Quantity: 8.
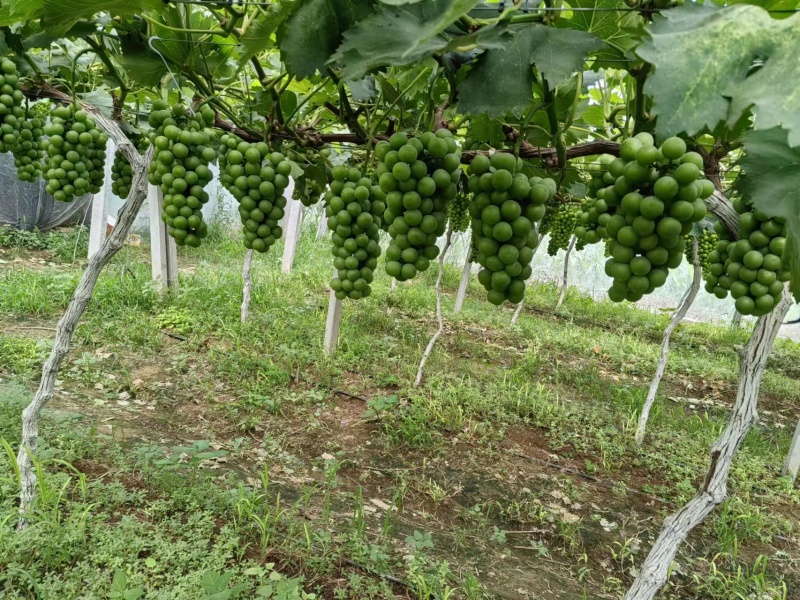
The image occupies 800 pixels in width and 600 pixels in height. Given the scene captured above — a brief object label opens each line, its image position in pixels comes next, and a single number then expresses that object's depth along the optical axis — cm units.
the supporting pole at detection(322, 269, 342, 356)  509
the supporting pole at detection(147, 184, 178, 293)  579
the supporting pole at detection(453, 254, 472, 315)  725
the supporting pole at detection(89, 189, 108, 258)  562
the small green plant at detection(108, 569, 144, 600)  212
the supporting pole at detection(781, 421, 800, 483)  427
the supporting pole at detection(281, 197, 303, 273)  737
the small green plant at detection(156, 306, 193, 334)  525
